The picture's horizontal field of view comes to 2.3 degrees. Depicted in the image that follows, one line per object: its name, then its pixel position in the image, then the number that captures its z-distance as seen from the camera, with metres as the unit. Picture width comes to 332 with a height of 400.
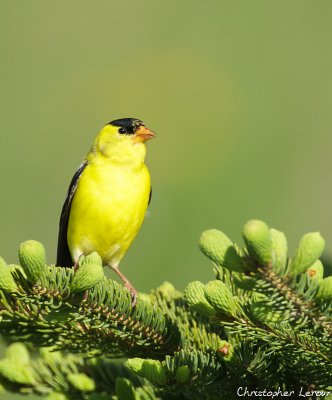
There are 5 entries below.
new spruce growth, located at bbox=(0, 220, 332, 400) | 2.90
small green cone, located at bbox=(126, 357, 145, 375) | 3.32
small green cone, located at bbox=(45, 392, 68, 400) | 3.67
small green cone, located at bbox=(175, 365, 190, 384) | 3.29
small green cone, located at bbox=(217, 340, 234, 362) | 3.49
